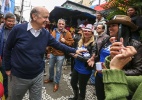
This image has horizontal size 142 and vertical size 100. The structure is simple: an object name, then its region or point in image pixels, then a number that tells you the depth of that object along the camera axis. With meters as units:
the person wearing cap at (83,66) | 2.05
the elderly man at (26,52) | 1.52
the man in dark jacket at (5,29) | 2.01
